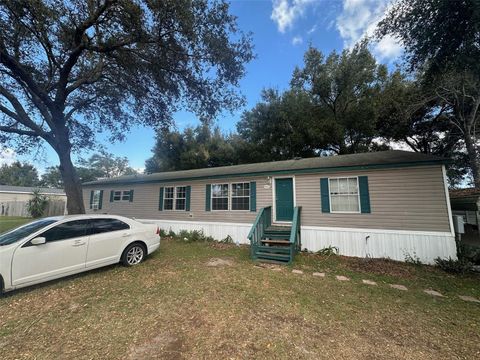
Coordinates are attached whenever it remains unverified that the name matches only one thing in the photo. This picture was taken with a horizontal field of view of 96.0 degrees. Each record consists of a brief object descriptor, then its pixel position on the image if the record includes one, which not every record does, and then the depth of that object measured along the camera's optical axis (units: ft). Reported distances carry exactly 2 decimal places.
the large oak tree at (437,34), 16.40
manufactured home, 22.50
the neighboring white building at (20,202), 63.46
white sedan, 13.50
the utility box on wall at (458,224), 21.86
